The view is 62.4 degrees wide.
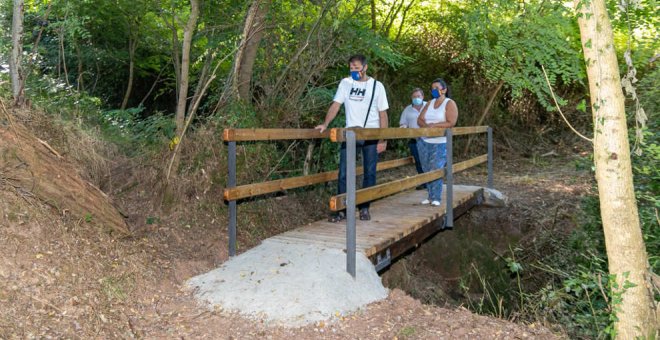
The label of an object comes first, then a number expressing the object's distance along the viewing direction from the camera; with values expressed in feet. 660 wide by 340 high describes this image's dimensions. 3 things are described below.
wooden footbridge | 15.47
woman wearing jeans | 23.54
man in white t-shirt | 18.86
